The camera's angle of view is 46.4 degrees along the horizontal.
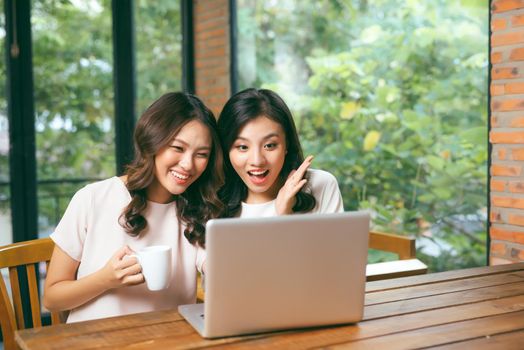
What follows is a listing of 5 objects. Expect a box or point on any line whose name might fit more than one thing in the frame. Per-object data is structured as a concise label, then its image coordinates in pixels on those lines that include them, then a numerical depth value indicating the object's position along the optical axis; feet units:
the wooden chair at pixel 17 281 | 5.11
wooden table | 3.92
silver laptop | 3.67
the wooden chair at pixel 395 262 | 6.51
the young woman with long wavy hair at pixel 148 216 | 5.42
